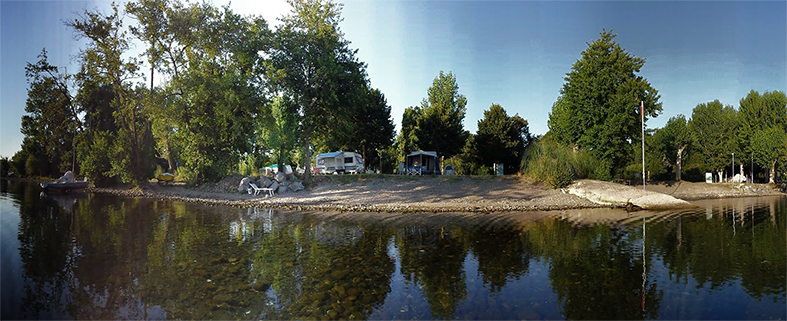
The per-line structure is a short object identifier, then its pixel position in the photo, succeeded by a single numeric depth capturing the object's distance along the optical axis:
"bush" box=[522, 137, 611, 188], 29.53
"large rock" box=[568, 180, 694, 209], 24.89
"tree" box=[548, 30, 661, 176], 33.41
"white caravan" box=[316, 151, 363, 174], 41.56
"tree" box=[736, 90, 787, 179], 48.94
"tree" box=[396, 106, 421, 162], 51.53
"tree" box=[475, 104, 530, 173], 46.75
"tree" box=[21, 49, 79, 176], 40.78
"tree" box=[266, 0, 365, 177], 27.50
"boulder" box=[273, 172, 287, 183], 30.00
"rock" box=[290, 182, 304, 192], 28.77
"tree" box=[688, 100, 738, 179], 50.25
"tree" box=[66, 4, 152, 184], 33.09
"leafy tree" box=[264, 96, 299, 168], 28.34
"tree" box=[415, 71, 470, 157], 48.38
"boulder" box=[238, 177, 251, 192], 29.84
